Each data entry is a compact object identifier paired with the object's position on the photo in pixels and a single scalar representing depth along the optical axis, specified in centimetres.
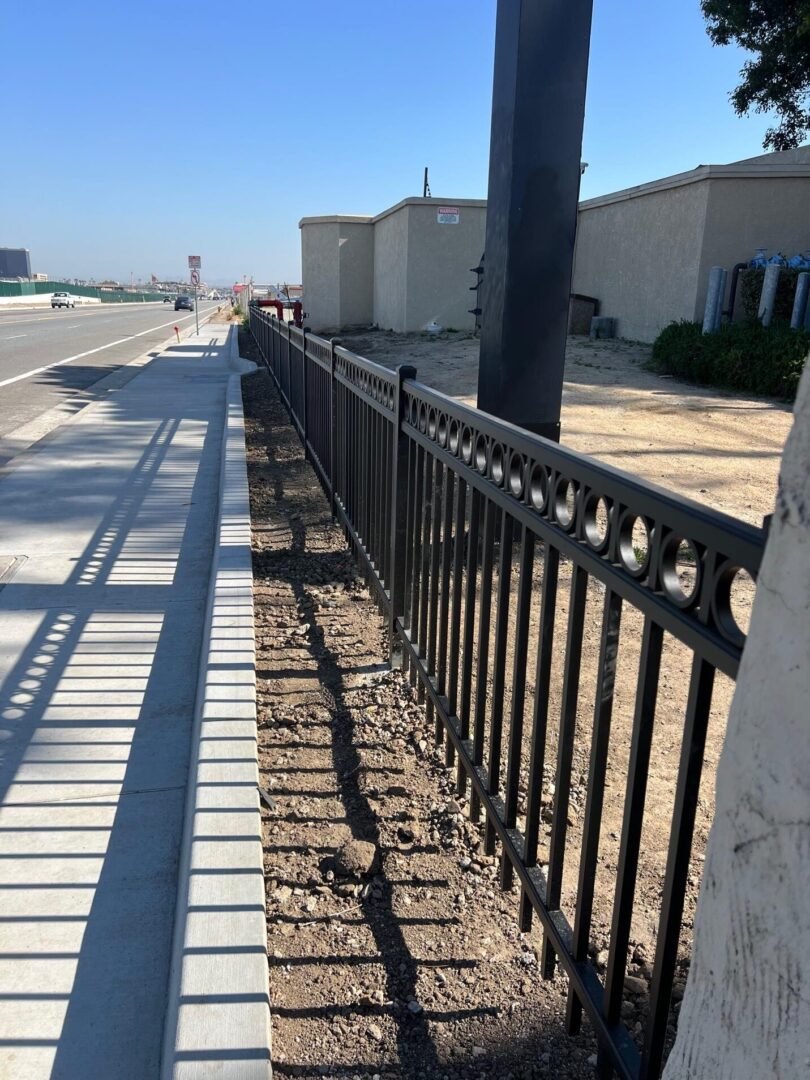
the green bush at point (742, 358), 1180
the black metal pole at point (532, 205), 448
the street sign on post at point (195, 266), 3603
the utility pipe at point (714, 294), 1451
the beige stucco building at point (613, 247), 1520
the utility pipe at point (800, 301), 1305
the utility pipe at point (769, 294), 1360
